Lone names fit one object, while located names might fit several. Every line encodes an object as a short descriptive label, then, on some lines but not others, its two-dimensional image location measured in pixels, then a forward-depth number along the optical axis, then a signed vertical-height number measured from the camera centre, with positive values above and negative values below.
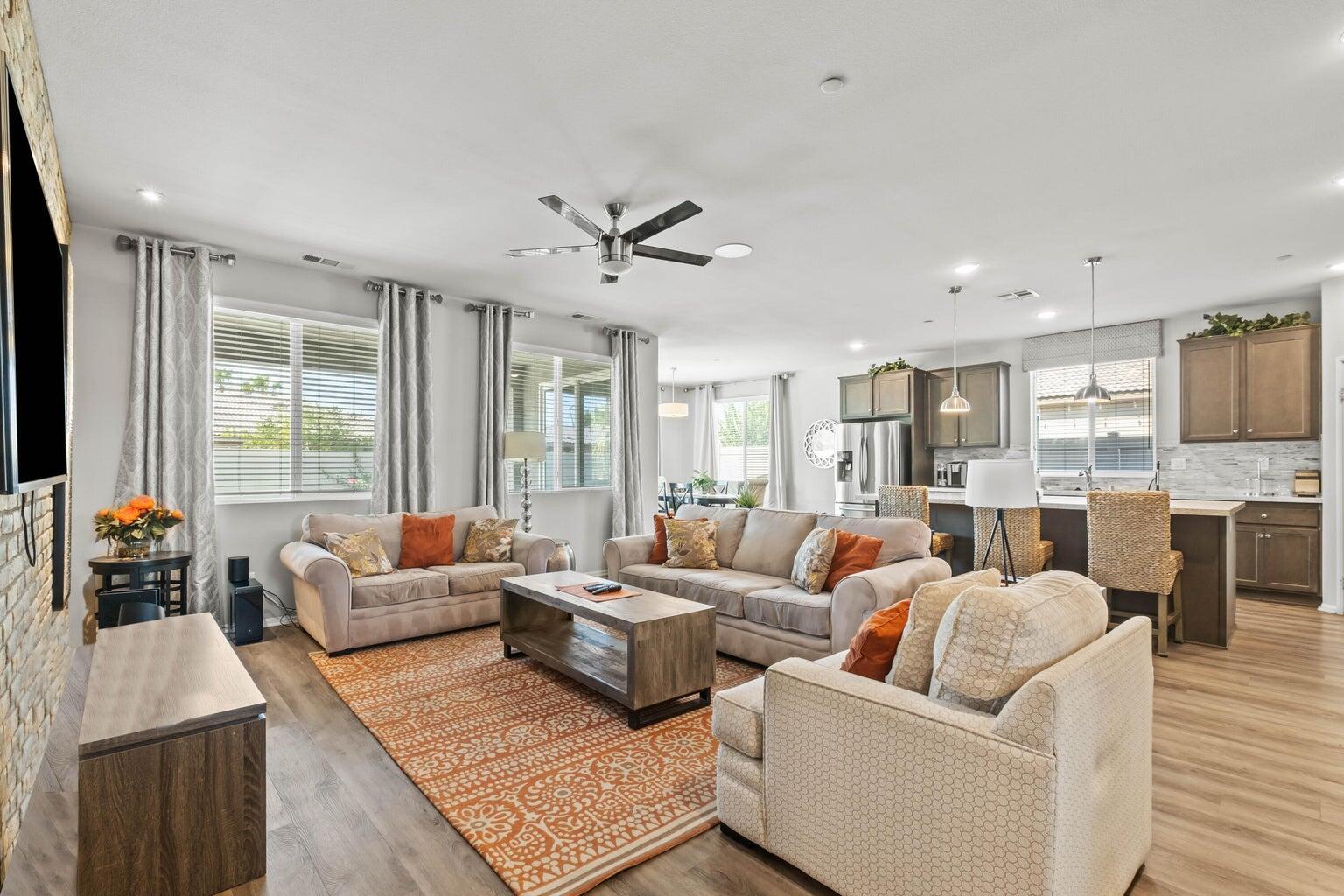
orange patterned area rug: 2.08 -1.28
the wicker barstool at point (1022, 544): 4.72 -0.71
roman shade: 6.78 +1.11
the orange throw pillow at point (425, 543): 4.84 -0.71
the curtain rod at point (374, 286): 5.29 +1.33
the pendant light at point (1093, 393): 5.37 +0.45
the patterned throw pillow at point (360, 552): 4.38 -0.70
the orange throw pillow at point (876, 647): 1.96 -0.61
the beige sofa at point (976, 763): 1.44 -0.79
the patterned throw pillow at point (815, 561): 3.85 -0.68
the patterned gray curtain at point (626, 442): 7.06 +0.07
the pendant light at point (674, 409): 10.34 +0.62
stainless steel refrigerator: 7.98 -0.18
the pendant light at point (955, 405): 6.05 +0.40
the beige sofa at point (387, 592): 4.03 -0.96
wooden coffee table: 3.01 -1.06
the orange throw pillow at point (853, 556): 3.85 -0.65
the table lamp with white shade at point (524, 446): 5.68 +0.02
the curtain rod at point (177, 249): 4.20 +1.35
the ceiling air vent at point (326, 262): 4.76 +1.39
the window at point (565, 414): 6.47 +0.37
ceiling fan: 3.05 +1.08
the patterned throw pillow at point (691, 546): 4.71 -0.71
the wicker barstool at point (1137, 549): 4.21 -0.68
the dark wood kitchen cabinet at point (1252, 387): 5.66 +0.55
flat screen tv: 1.44 +0.36
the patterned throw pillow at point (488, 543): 5.09 -0.74
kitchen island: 4.39 -0.84
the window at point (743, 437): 11.23 +0.19
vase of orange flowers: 3.67 -0.43
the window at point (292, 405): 4.71 +0.34
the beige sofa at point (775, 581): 3.46 -0.86
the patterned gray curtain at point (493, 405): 5.86 +0.40
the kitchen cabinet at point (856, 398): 8.47 +0.66
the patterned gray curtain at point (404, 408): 5.26 +0.34
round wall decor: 10.05 +0.06
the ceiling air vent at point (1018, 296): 5.63 +1.34
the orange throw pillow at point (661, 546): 4.96 -0.74
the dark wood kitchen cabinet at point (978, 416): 7.70 +0.38
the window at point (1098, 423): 6.89 +0.28
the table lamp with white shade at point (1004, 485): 3.97 -0.23
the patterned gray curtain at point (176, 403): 4.21 +0.31
